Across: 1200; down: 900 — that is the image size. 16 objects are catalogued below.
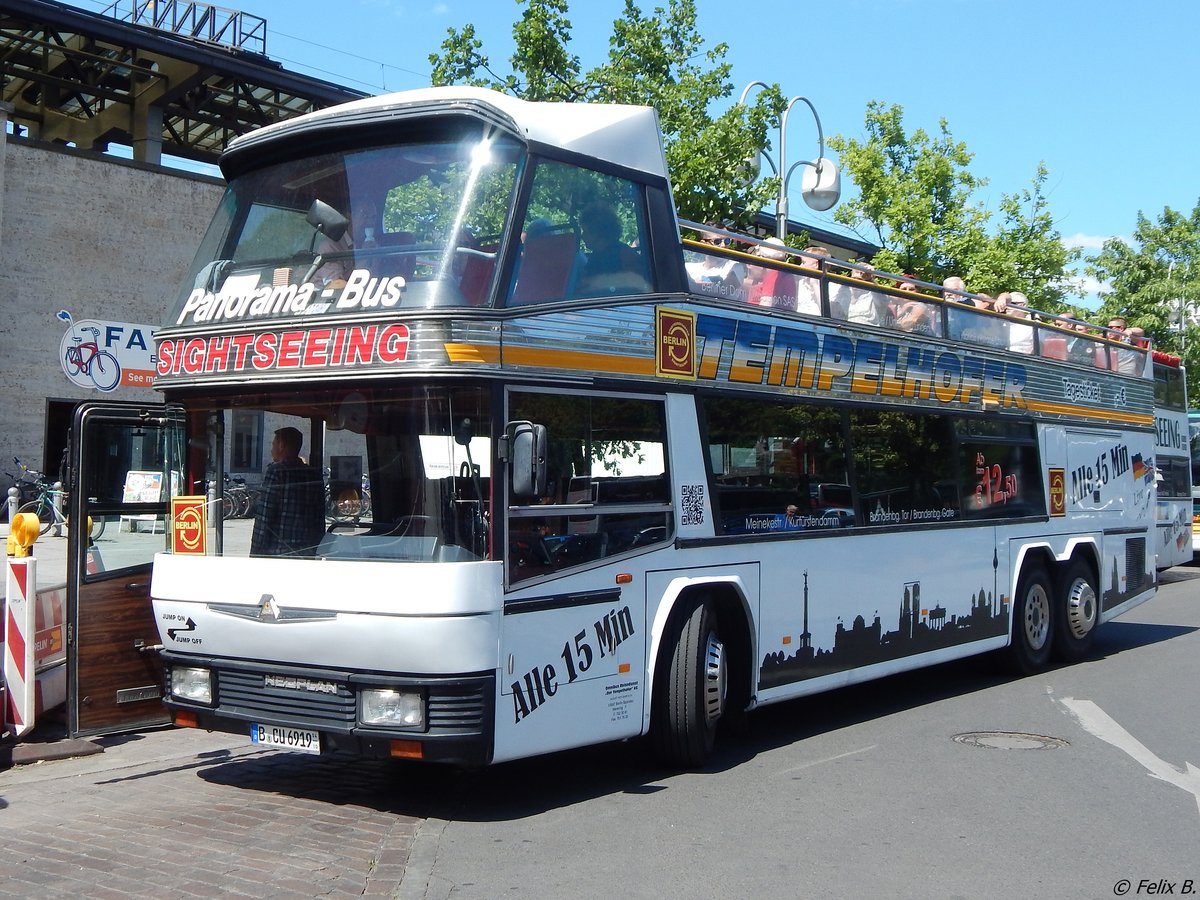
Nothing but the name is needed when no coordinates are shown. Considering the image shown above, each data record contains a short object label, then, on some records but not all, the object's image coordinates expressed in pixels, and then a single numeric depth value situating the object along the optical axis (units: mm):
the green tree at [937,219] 25438
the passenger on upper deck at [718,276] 8164
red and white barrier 8000
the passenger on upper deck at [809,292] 9305
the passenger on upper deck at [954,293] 11453
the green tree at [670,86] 16969
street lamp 16578
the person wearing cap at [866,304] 9938
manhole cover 8680
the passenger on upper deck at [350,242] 6773
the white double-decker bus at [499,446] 6340
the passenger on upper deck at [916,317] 10541
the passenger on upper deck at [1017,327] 12297
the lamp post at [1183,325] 32556
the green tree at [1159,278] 32500
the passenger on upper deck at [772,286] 8750
